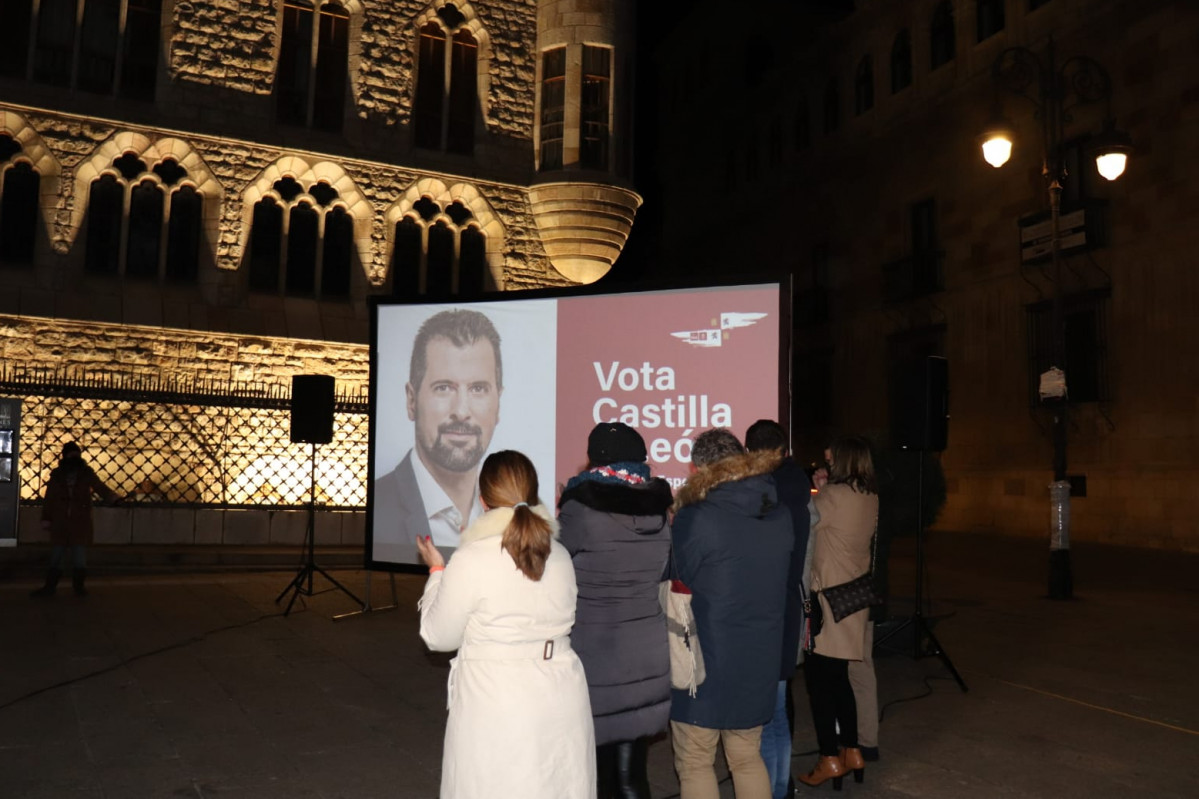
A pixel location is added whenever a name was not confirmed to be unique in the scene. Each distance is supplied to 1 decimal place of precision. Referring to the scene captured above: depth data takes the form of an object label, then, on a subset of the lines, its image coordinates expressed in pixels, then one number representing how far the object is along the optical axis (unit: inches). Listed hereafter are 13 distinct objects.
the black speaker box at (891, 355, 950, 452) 269.4
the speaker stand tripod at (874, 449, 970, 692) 252.4
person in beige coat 181.5
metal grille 561.0
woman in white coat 112.4
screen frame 237.8
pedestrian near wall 398.9
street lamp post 426.9
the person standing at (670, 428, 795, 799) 136.5
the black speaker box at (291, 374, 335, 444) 391.5
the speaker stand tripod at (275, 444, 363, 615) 360.9
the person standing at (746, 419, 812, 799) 159.8
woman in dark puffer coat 133.3
